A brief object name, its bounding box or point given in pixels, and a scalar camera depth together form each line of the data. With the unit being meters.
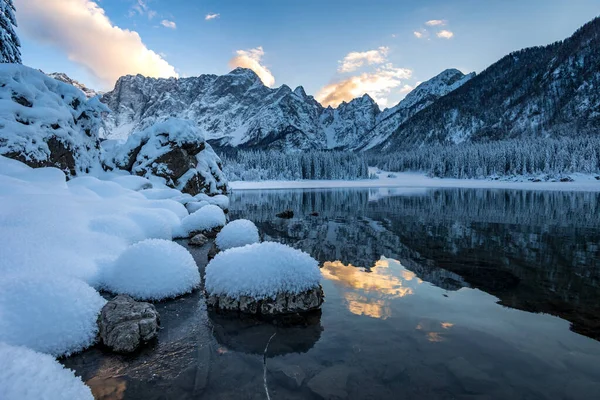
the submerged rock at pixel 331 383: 4.84
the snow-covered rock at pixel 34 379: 3.35
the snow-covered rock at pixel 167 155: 34.88
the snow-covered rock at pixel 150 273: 8.44
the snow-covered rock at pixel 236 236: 12.68
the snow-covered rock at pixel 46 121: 17.81
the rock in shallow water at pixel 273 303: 7.74
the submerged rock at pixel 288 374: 5.12
